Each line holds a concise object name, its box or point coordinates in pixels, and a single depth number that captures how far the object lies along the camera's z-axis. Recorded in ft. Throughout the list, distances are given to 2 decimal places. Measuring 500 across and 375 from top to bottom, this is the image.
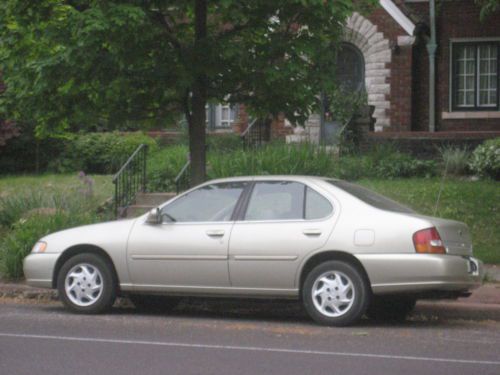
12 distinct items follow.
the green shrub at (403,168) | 66.44
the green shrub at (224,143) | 73.65
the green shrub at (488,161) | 64.03
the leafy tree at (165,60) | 40.91
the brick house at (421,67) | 82.17
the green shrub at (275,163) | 59.67
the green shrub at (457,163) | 66.69
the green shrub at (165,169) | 62.84
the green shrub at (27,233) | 45.39
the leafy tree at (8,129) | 77.01
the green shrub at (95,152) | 78.33
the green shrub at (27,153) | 80.07
